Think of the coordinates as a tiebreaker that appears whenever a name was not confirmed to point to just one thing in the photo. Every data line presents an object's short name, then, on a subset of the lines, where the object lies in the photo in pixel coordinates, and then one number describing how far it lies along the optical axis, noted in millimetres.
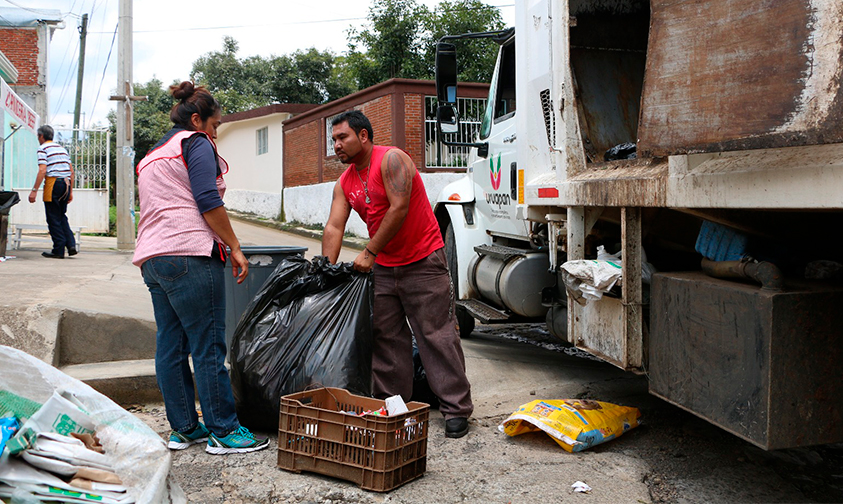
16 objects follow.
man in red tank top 3727
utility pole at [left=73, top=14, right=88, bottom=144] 25812
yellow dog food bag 3494
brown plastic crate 2951
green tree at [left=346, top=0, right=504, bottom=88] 18609
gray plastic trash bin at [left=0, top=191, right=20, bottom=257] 7754
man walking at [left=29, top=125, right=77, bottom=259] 8406
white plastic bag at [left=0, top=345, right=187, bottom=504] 2594
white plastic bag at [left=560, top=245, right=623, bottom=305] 3400
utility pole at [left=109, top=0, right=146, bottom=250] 11227
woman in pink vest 3314
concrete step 4172
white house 22938
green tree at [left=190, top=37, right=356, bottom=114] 30031
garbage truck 2145
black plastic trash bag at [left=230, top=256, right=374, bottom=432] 3502
